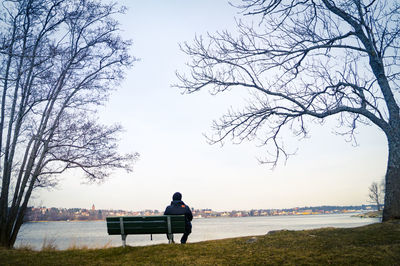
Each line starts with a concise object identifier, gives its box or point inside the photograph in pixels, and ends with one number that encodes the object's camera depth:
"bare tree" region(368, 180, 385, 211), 63.81
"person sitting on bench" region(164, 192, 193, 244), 7.97
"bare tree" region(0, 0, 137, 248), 10.12
